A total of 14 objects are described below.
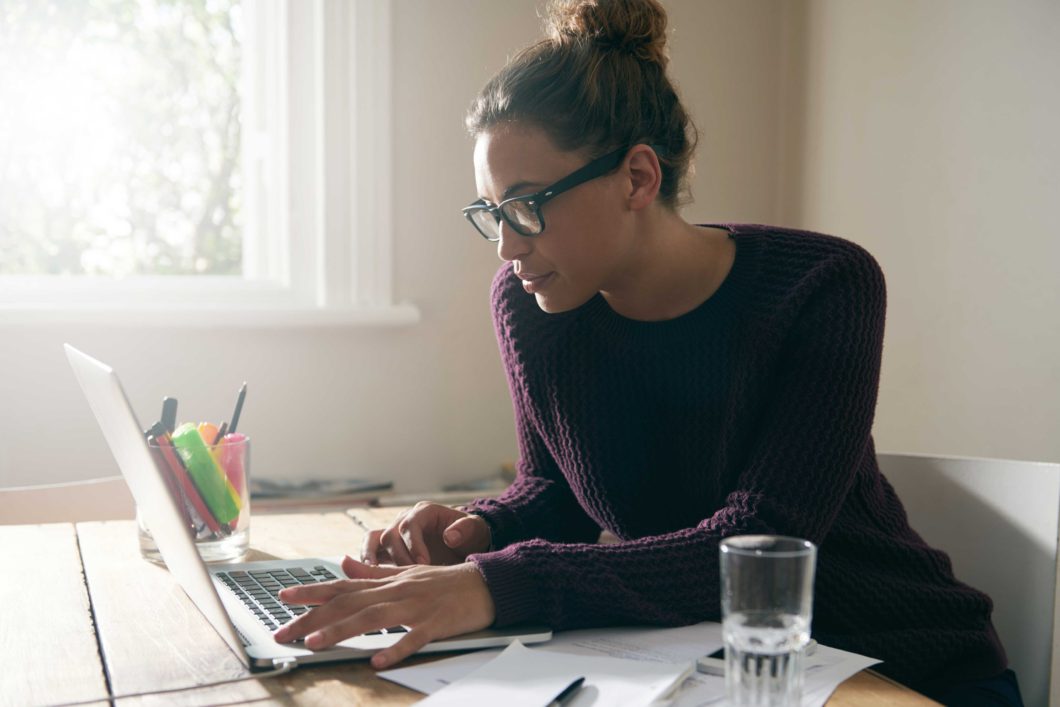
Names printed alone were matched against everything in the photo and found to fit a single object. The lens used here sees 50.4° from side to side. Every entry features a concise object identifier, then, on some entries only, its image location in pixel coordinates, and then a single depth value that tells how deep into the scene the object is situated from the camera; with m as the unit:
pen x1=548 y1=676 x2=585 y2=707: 0.79
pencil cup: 1.21
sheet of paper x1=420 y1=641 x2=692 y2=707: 0.79
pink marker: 1.24
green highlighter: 1.22
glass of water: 0.69
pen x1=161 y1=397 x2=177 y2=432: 1.26
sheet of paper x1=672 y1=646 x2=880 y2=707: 0.81
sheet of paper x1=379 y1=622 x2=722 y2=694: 0.85
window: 2.46
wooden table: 0.83
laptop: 0.87
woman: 1.11
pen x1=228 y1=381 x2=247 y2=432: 1.36
